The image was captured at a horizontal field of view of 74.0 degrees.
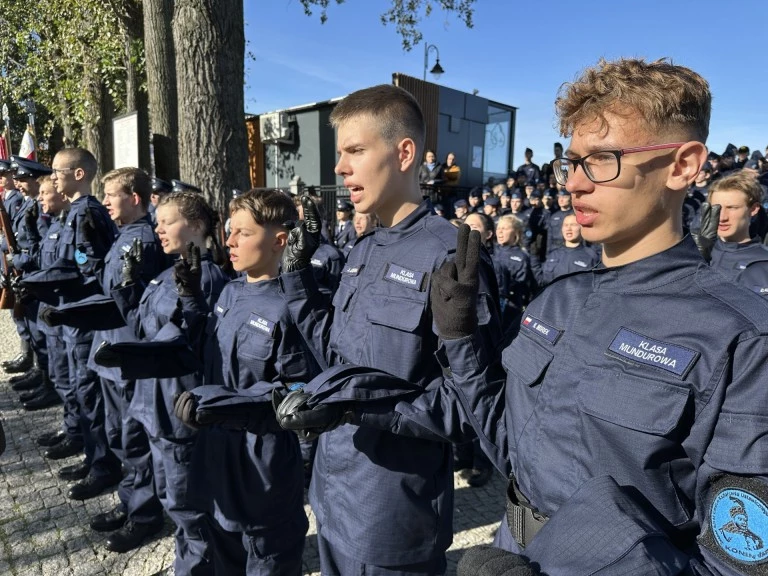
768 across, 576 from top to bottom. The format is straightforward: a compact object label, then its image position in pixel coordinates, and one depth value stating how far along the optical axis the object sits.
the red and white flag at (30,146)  11.49
